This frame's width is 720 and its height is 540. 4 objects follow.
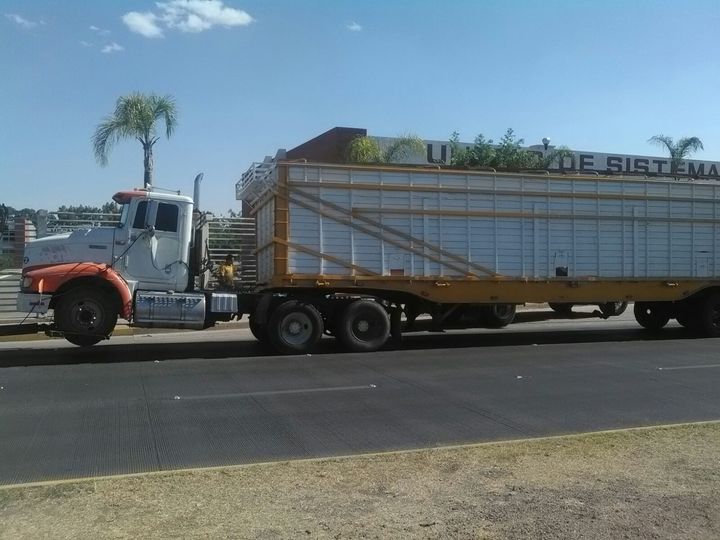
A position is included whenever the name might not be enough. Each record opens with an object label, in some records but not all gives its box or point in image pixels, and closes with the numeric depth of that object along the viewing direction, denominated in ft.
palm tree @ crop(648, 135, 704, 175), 108.88
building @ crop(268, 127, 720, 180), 109.19
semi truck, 43.70
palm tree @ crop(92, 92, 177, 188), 75.00
